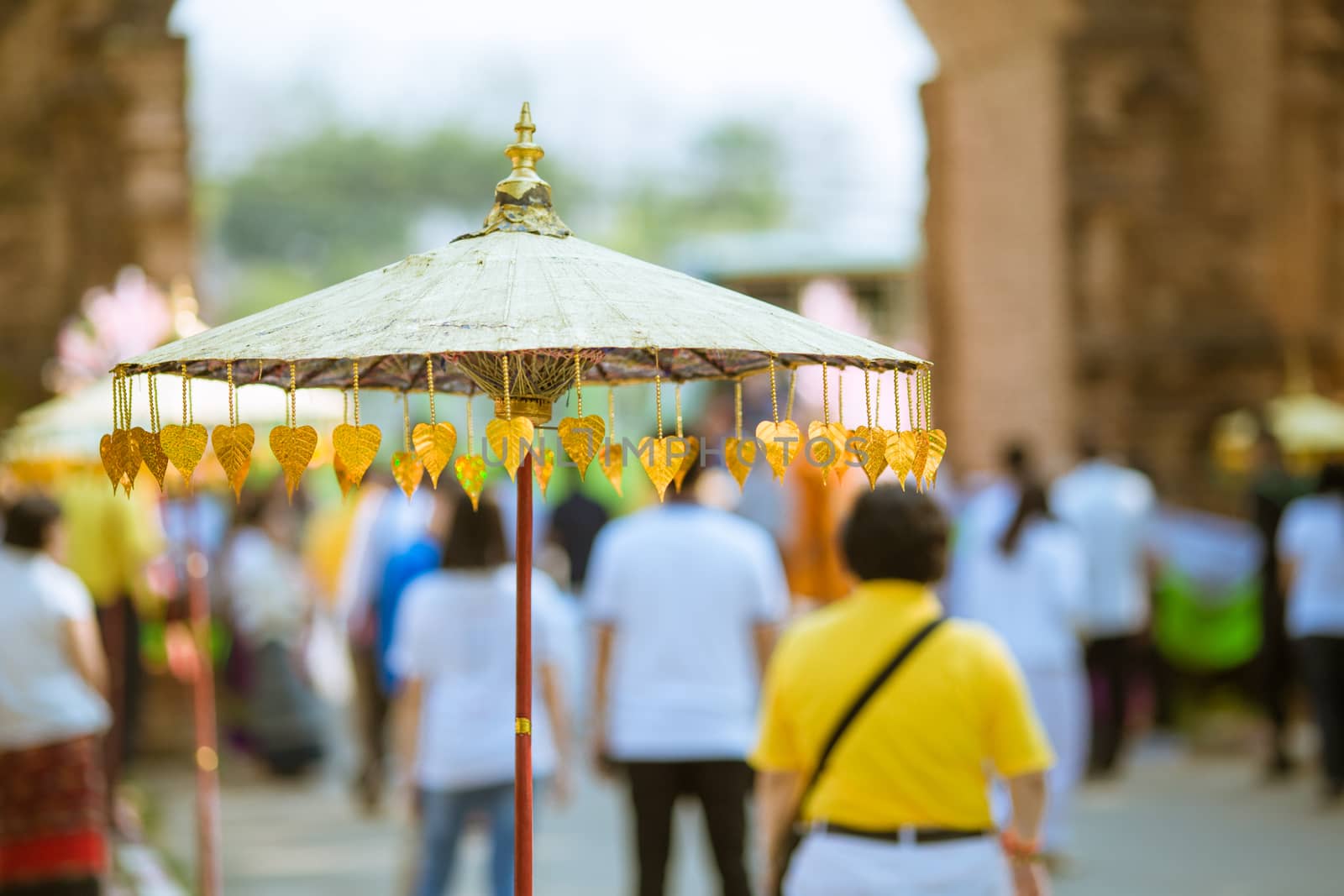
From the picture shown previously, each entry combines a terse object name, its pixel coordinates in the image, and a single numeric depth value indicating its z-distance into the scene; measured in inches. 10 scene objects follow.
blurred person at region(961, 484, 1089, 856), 533.0
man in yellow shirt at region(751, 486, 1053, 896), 263.3
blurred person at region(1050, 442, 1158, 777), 732.0
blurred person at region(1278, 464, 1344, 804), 636.7
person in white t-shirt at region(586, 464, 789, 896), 392.8
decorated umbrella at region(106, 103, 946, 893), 195.9
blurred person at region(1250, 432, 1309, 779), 717.9
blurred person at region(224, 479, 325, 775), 787.4
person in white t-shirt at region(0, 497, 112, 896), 421.4
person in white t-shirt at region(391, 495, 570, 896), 388.8
